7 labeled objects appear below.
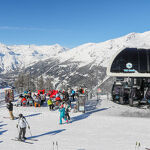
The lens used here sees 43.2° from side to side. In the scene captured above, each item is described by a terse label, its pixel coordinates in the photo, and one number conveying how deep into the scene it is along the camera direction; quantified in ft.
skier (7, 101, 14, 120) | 46.59
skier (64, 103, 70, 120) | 44.37
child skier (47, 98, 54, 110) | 54.60
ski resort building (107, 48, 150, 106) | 58.90
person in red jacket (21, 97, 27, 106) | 60.17
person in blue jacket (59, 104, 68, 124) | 43.31
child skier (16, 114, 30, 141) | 34.71
